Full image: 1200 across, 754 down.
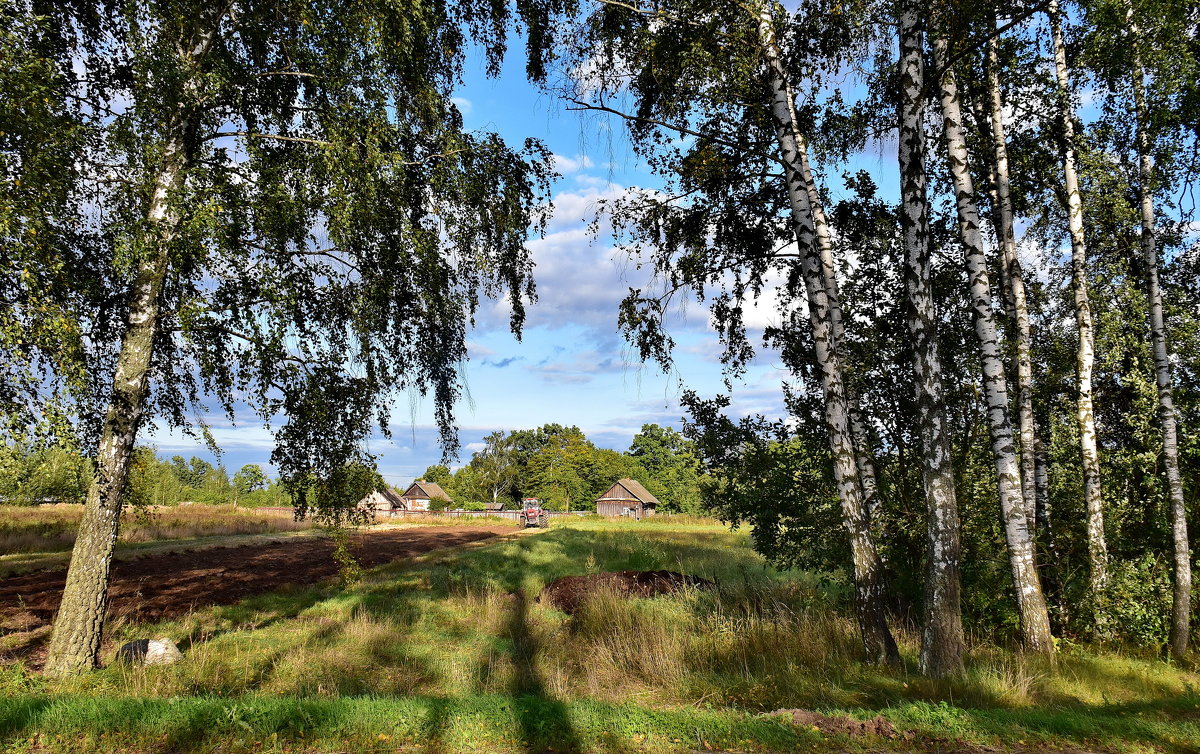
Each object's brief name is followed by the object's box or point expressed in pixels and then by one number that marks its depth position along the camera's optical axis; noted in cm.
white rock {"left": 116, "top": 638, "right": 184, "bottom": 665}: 743
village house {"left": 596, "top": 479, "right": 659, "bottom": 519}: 6744
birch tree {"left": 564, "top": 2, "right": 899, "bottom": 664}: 723
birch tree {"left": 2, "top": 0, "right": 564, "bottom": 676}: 676
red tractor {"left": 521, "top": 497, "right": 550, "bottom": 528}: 4022
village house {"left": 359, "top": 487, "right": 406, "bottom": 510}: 7188
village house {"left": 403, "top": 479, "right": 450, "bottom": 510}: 7512
